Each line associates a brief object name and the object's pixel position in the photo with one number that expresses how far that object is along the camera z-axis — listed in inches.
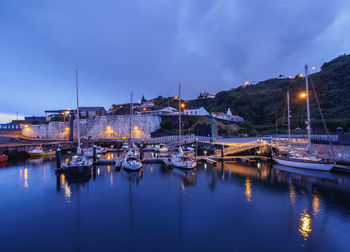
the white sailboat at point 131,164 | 845.5
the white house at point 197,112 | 2439.7
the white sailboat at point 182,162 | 883.4
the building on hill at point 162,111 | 2399.1
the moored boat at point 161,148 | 1366.9
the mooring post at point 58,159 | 855.2
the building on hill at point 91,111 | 2679.6
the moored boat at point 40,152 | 1303.2
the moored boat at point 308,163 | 759.7
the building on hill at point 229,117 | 2320.6
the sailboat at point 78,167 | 780.0
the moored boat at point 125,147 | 1564.2
